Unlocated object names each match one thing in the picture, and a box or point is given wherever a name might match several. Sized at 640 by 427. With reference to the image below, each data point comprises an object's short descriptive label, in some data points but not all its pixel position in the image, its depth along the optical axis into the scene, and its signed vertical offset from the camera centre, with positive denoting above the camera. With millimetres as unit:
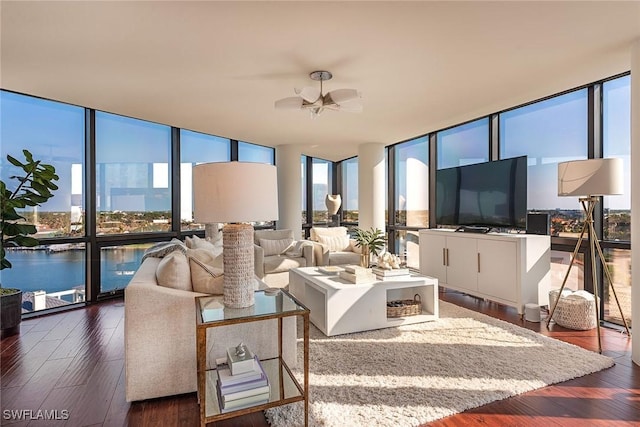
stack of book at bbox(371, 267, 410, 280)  3359 -620
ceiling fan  3014 +1025
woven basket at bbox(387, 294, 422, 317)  3277 -941
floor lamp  2805 +246
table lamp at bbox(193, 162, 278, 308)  1778 +24
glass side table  1663 -686
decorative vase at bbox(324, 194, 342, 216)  6578 +144
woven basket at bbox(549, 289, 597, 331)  3168 -959
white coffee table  3027 -856
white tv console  3527 -621
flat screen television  3777 +195
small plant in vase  3553 -368
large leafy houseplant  3205 -2
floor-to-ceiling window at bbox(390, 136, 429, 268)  5957 +270
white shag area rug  1921 -1106
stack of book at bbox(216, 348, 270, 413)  1706 -904
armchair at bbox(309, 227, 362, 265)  5039 -559
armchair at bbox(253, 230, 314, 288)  4473 -633
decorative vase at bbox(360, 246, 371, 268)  3561 -486
